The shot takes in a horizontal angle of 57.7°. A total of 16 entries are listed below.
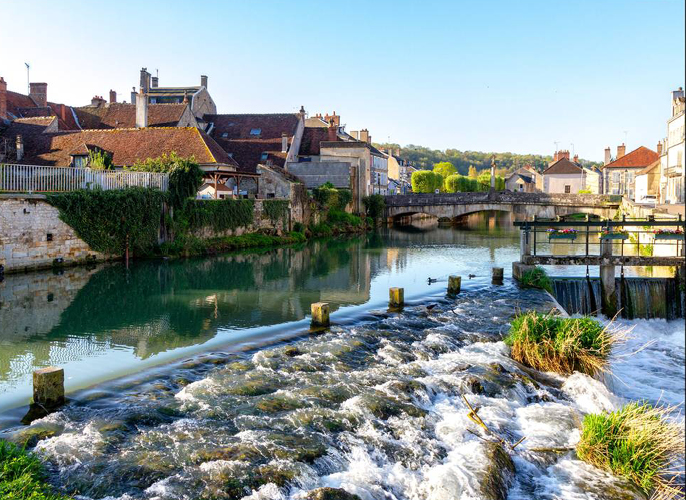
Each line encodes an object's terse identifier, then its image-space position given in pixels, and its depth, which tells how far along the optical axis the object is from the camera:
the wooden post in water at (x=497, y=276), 19.95
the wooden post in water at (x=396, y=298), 16.23
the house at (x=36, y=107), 43.50
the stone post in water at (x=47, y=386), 8.59
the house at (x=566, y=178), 76.69
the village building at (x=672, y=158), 41.13
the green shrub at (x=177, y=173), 27.69
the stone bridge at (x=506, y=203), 49.91
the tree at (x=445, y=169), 105.25
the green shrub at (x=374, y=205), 52.69
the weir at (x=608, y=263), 17.33
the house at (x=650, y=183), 52.75
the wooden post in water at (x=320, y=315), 13.96
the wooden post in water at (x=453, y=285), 18.39
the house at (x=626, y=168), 64.44
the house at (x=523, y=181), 98.75
